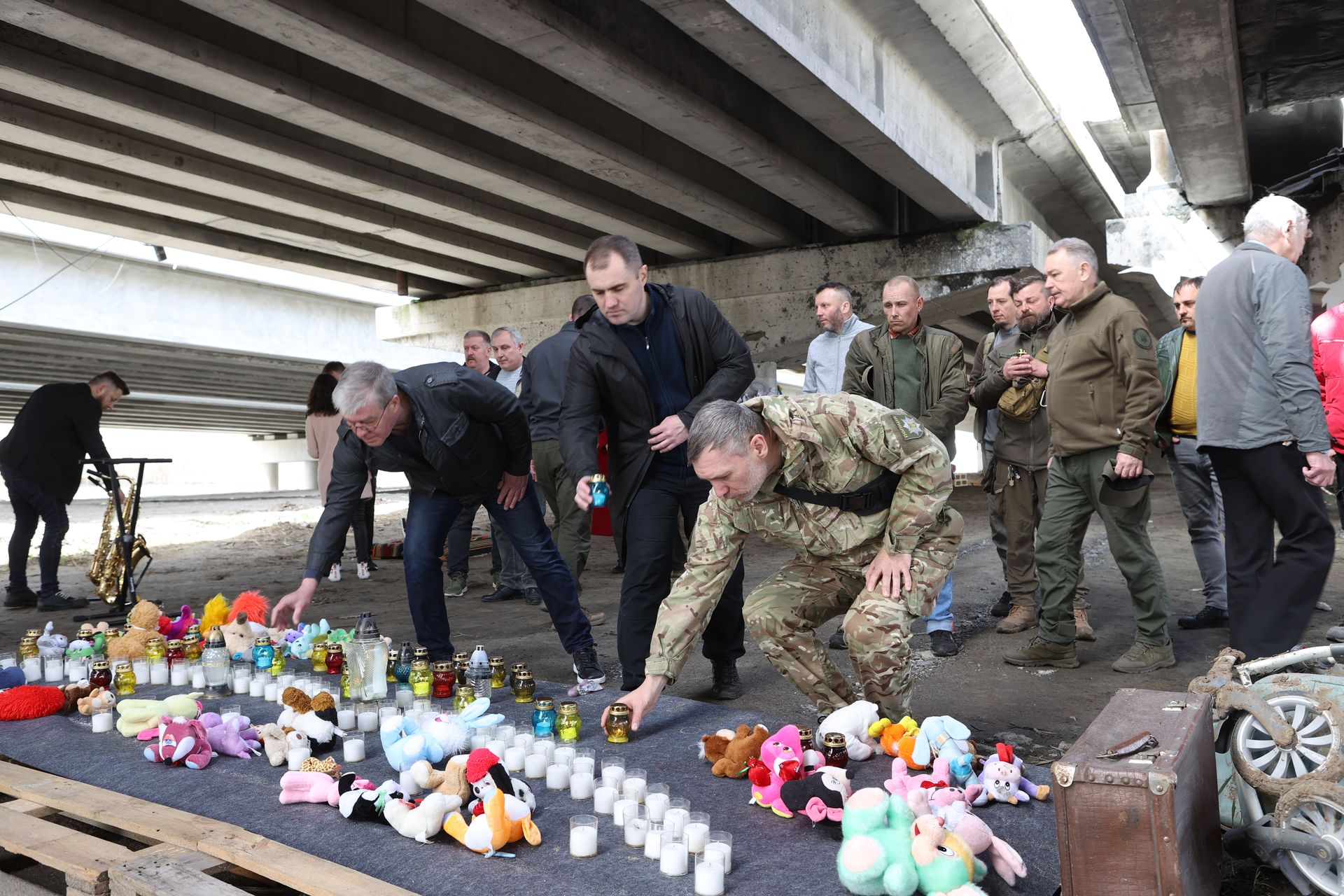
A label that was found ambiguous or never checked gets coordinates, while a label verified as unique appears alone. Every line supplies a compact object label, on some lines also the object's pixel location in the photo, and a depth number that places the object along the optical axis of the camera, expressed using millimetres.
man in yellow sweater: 5242
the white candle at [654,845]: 2396
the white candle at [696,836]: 2367
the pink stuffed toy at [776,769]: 2684
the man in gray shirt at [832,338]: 5785
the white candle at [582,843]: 2424
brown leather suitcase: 1895
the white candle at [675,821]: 2422
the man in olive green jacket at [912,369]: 5219
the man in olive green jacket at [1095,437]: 4355
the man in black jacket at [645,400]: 3963
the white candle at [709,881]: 2180
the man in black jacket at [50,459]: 7285
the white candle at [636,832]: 2479
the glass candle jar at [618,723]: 3201
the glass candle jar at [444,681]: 3842
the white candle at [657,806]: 2562
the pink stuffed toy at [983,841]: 2248
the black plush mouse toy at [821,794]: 2510
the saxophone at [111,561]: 6941
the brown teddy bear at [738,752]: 2936
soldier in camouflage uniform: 3066
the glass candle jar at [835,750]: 2775
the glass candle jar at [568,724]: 3295
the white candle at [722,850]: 2264
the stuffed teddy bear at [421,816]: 2518
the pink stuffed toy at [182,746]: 3123
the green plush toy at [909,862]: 2096
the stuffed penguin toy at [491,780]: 2660
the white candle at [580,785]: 2822
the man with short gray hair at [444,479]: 4160
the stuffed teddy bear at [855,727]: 2943
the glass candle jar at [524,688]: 3834
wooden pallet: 2209
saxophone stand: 6633
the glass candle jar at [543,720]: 3357
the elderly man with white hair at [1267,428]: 3441
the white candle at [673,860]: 2309
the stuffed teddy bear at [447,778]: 2658
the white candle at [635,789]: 2682
